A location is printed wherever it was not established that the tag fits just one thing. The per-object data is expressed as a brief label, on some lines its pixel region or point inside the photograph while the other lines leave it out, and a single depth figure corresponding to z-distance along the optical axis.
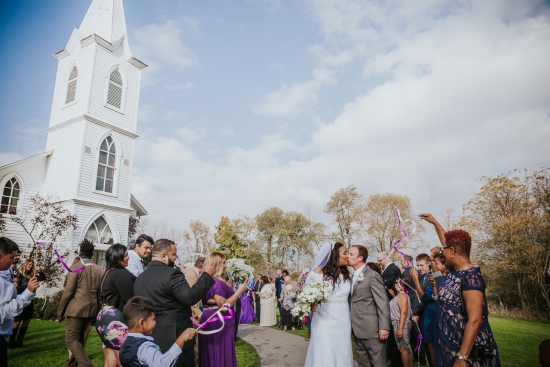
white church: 20.03
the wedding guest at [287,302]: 15.28
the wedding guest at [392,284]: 7.19
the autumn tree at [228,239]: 48.72
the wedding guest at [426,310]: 6.14
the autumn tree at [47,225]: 17.59
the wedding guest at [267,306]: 16.45
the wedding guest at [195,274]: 6.96
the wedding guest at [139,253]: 6.27
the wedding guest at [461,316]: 3.27
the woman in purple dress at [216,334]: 5.64
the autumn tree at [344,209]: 43.81
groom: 5.30
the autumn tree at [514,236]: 25.80
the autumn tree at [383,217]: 40.41
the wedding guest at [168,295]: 4.10
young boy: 3.10
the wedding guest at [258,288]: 18.65
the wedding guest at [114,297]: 4.69
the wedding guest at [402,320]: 6.45
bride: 5.20
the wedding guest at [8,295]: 3.96
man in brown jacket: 6.35
